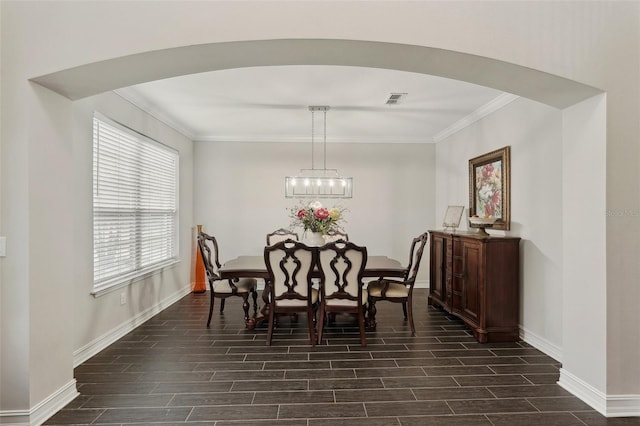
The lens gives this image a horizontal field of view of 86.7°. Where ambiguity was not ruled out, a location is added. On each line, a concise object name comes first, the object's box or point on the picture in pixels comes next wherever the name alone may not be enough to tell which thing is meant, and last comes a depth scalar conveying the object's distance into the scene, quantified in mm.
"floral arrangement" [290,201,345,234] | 3988
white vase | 4004
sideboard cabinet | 3391
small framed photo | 4546
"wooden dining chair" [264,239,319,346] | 3266
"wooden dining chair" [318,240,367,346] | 3254
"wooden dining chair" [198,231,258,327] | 3855
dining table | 3580
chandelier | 5832
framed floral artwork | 3732
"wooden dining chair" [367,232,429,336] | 3650
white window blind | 3275
